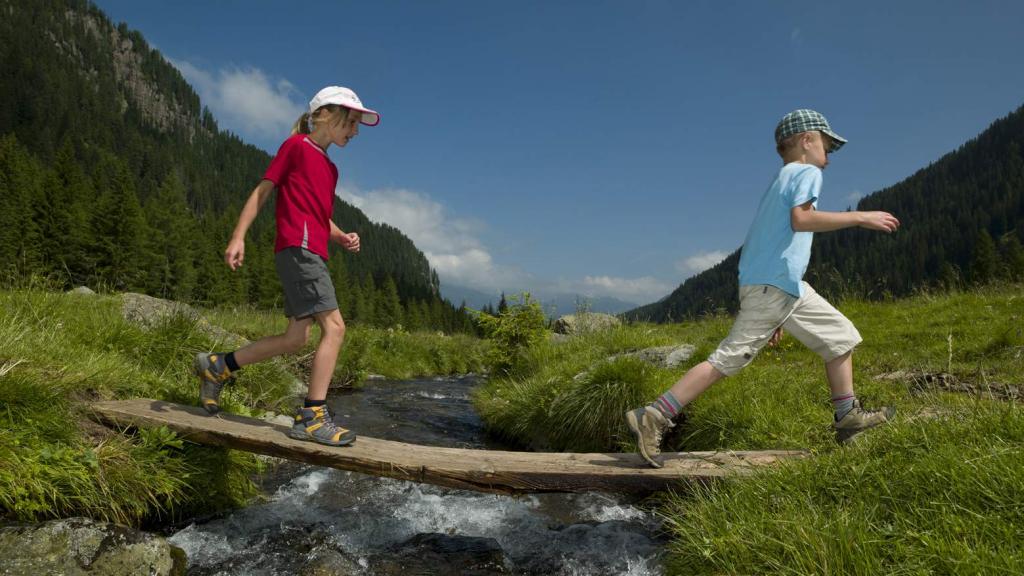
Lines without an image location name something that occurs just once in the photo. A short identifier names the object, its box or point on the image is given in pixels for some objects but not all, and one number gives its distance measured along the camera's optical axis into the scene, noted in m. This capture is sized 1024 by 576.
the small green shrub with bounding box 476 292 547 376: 10.32
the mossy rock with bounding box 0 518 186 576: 2.73
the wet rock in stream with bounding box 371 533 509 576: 3.55
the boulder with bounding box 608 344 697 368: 7.63
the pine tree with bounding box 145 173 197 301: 68.88
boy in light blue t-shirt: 3.75
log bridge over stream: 3.54
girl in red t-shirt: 3.87
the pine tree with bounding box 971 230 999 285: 65.62
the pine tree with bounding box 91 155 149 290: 60.41
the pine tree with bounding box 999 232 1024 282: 57.77
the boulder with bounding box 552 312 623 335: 11.00
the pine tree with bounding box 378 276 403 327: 111.00
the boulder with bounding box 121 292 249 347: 6.54
